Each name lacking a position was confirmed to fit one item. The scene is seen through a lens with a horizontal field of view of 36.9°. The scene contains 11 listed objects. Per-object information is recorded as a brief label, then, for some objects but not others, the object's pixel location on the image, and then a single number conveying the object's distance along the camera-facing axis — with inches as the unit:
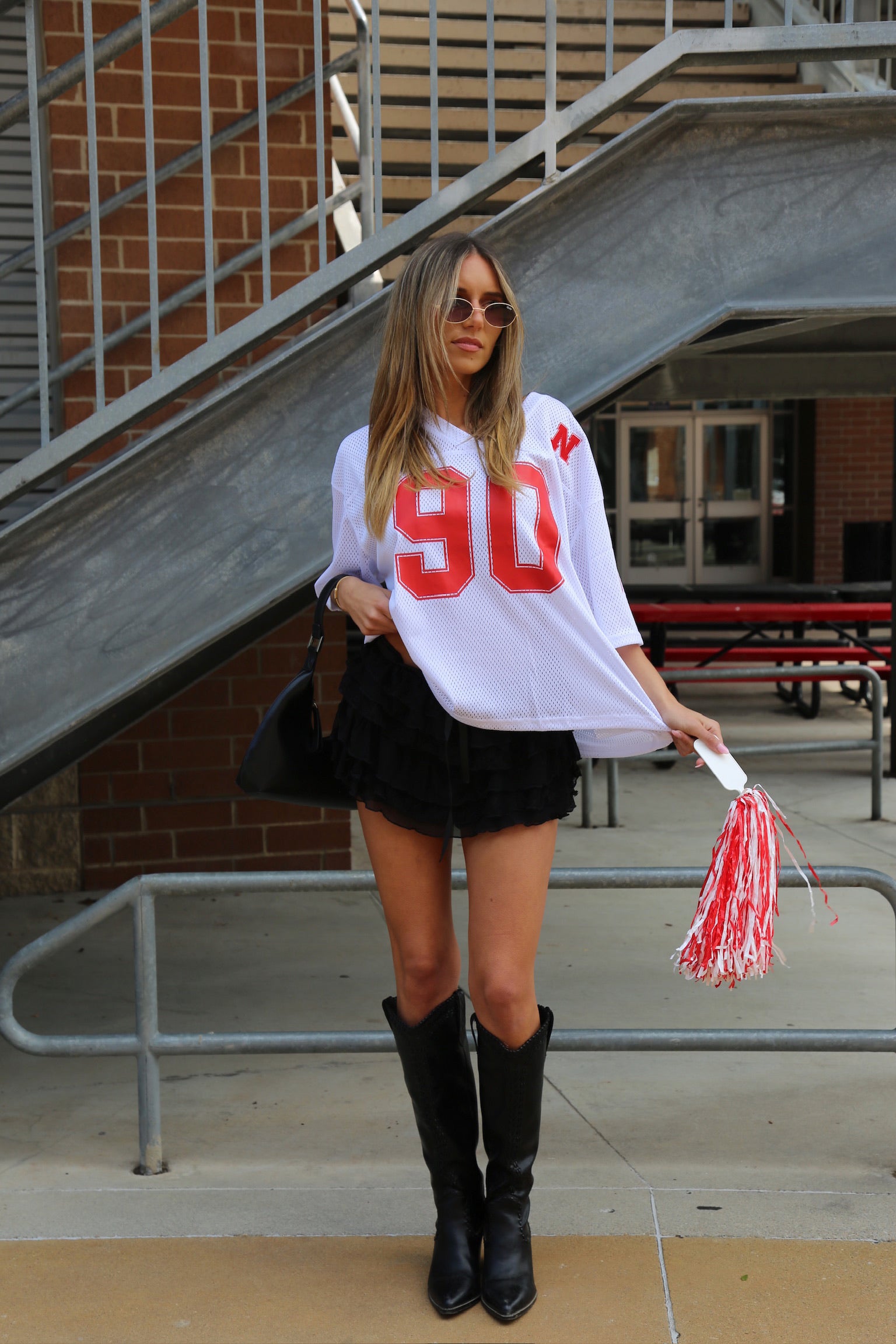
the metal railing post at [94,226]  114.0
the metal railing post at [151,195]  115.6
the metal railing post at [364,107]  131.0
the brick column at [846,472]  652.1
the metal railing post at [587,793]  269.4
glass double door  698.8
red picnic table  360.2
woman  91.5
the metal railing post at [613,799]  274.8
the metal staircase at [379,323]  115.6
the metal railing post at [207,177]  116.0
